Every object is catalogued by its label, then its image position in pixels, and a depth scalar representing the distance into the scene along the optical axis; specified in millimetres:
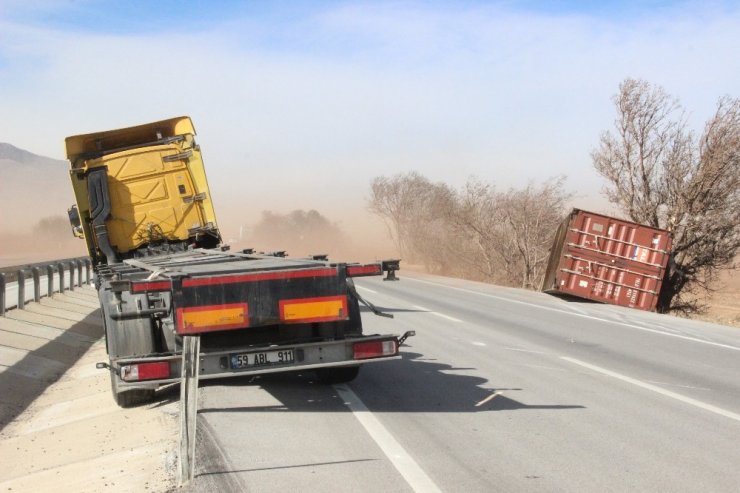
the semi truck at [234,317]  6121
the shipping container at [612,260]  21172
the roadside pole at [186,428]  5066
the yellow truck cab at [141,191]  12203
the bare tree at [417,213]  50481
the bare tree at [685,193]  24328
